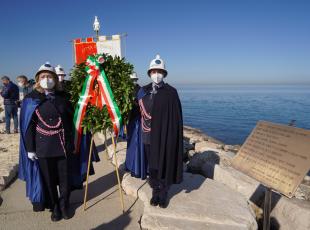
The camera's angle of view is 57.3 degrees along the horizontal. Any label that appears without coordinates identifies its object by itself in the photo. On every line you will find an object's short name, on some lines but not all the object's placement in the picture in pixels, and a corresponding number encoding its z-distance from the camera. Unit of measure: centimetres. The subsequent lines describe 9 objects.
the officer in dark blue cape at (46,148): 386
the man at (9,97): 971
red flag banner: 927
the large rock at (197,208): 393
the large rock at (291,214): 395
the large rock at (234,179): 505
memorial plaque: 317
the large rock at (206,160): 648
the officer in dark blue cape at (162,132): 414
